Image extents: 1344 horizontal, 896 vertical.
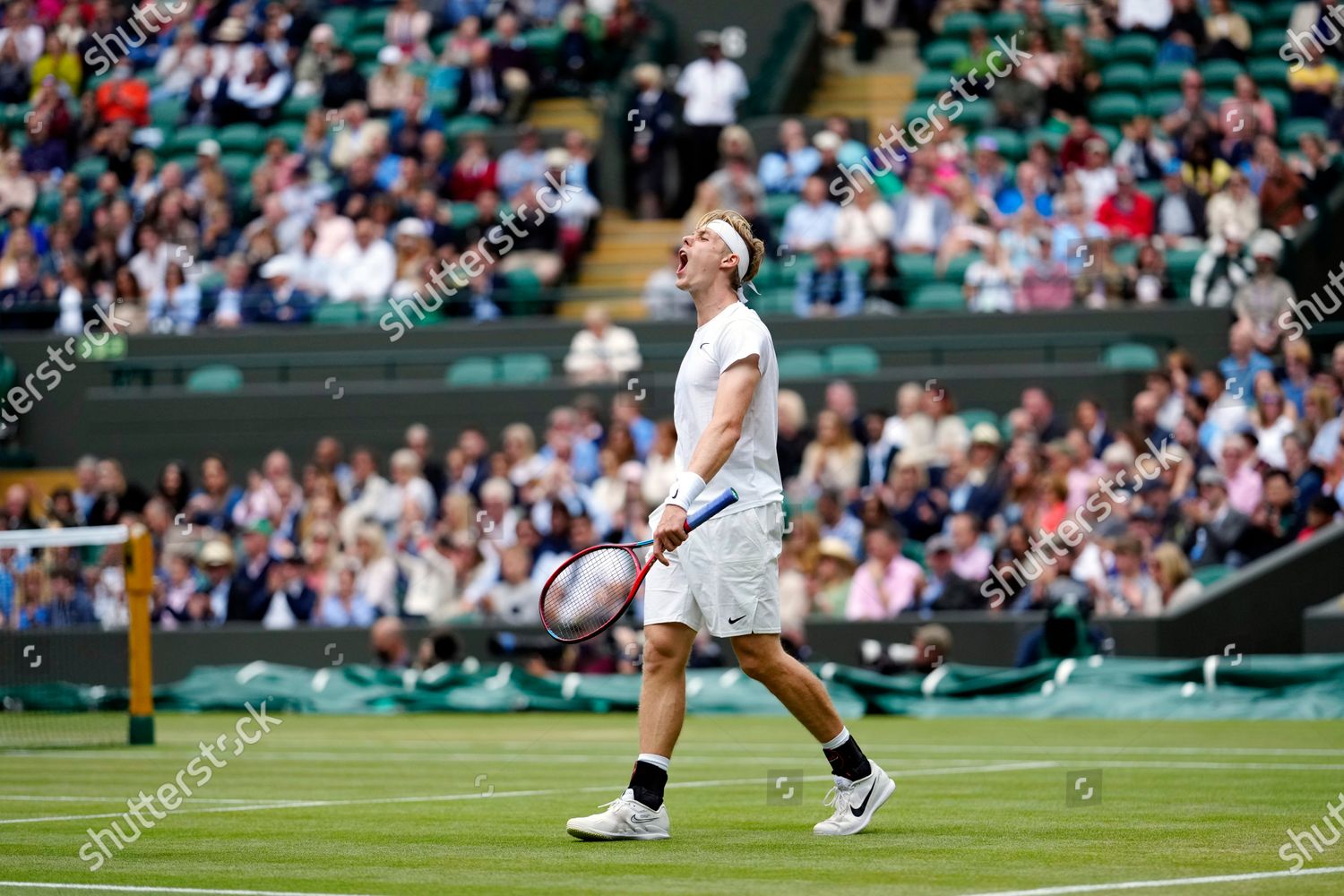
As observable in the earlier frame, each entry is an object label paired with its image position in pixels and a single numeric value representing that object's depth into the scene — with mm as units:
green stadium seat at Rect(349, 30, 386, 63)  30016
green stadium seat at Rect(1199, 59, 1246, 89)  24484
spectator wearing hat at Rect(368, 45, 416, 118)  28125
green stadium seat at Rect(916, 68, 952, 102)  25750
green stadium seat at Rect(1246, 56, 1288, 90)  24594
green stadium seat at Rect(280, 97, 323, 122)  29047
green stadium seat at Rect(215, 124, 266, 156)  28828
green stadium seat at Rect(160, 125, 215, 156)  29078
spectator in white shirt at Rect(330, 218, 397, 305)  25062
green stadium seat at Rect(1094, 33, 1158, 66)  25156
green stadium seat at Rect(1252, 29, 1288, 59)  25062
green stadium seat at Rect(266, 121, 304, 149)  28484
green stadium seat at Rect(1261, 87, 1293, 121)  24000
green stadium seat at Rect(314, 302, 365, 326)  25016
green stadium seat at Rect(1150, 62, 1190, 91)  24609
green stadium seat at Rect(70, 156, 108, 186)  28734
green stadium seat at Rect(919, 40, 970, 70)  26578
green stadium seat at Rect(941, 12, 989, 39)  27031
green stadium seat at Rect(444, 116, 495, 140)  27453
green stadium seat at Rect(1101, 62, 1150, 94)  24812
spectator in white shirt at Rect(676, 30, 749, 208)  26266
